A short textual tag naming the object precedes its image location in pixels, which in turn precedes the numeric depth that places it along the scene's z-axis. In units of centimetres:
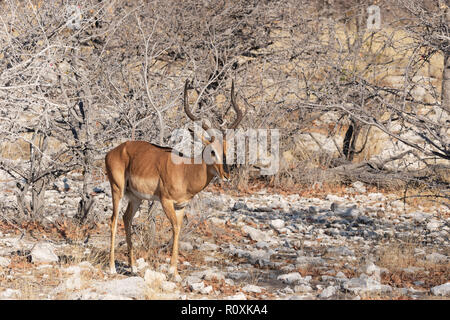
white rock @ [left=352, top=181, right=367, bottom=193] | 1488
